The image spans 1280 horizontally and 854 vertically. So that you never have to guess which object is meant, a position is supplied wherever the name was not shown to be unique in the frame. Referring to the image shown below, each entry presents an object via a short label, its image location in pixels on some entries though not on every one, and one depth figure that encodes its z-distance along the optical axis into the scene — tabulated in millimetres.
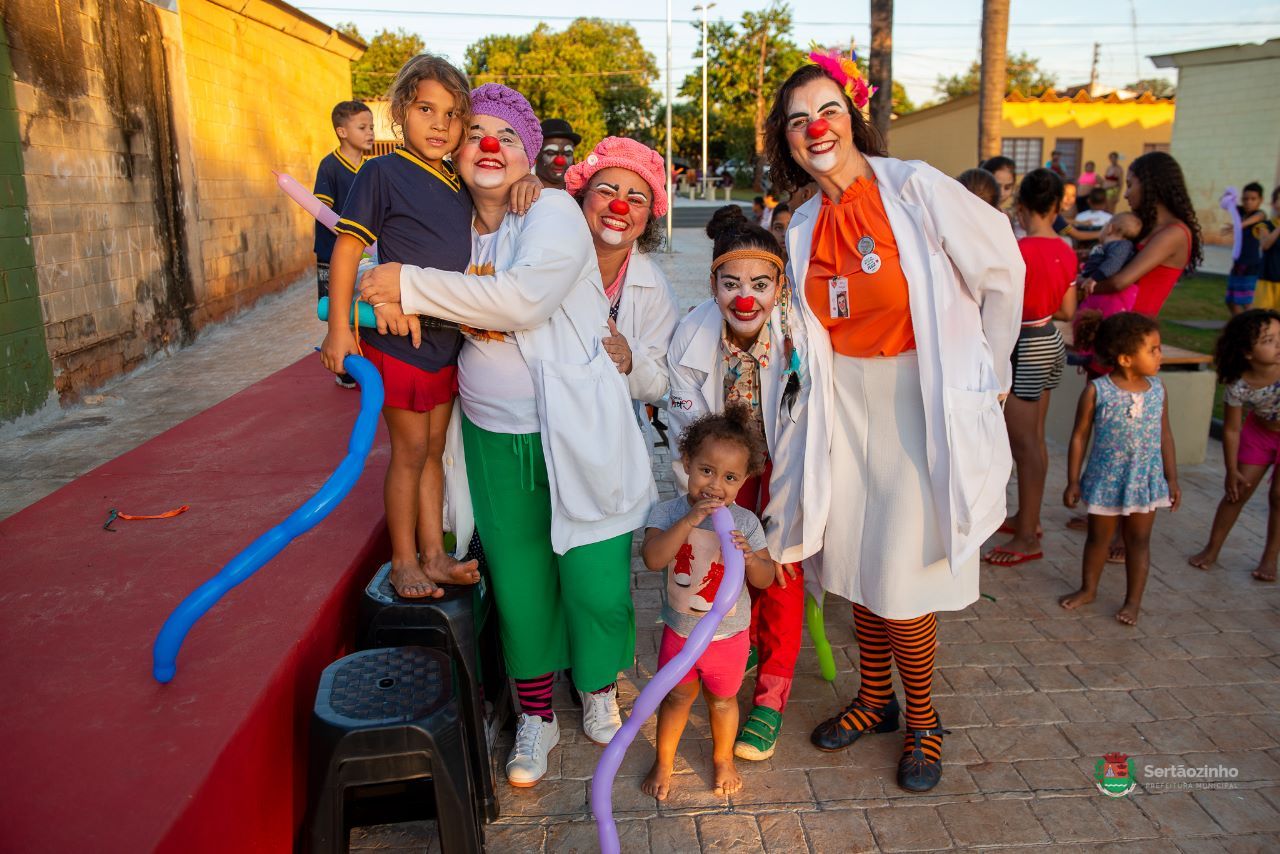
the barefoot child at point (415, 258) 2484
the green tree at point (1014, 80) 64125
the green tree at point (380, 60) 43906
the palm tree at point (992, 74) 10008
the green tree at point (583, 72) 43781
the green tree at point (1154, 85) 58950
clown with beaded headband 2850
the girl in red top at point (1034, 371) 4492
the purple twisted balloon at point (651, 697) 2184
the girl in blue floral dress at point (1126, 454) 3908
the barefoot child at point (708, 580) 2688
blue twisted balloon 1954
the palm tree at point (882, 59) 10320
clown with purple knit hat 2541
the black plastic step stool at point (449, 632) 2588
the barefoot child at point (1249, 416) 4117
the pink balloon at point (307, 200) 3061
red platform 1702
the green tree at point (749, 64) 35406
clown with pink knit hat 3047
